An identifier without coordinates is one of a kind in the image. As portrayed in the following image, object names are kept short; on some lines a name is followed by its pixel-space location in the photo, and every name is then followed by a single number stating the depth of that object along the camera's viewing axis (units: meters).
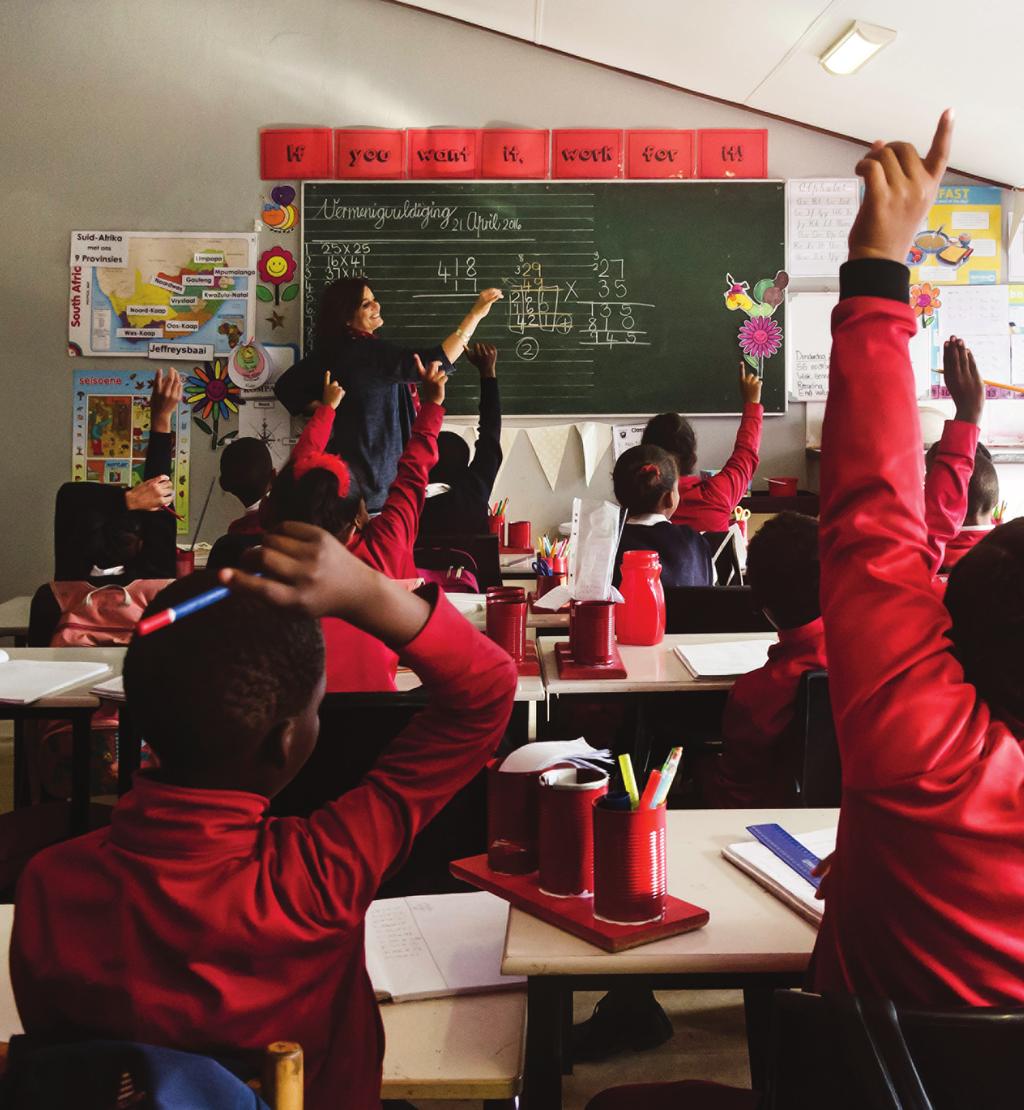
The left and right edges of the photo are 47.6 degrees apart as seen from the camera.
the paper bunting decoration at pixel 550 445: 5.61
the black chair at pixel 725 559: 3.75
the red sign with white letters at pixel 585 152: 5.46
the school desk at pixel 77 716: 2.36
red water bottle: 2.89
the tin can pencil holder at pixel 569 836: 1.27
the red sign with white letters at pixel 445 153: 5.46
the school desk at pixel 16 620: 3.72
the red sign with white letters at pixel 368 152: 5.48
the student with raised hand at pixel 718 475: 3.87
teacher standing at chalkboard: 4.80
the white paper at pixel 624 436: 5.59
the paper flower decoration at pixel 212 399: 5.56
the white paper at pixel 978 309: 5.56
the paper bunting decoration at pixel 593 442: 5.57
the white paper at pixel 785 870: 1.28
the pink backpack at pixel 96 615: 3.07
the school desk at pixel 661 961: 1.15
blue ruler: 1.37
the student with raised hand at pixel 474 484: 4.09
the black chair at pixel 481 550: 3.79
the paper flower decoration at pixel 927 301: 5.57
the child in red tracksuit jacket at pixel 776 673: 2.15
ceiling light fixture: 4.25
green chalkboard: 5.52
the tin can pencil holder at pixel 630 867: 1.20
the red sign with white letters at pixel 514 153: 5.46
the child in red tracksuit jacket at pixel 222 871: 0.94
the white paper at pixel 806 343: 5.57
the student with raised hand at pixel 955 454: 1.39
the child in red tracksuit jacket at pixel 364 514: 2.19
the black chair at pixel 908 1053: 0.77
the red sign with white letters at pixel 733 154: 5.47
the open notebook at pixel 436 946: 1.21
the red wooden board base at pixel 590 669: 2.54
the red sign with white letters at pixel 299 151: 5.48
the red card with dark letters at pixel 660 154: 5.47
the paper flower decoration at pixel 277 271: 5.53
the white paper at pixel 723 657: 2.56
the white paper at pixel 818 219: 5.51
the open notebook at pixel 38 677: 2.38
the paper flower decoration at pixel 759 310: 5.55
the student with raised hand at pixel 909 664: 0.87
